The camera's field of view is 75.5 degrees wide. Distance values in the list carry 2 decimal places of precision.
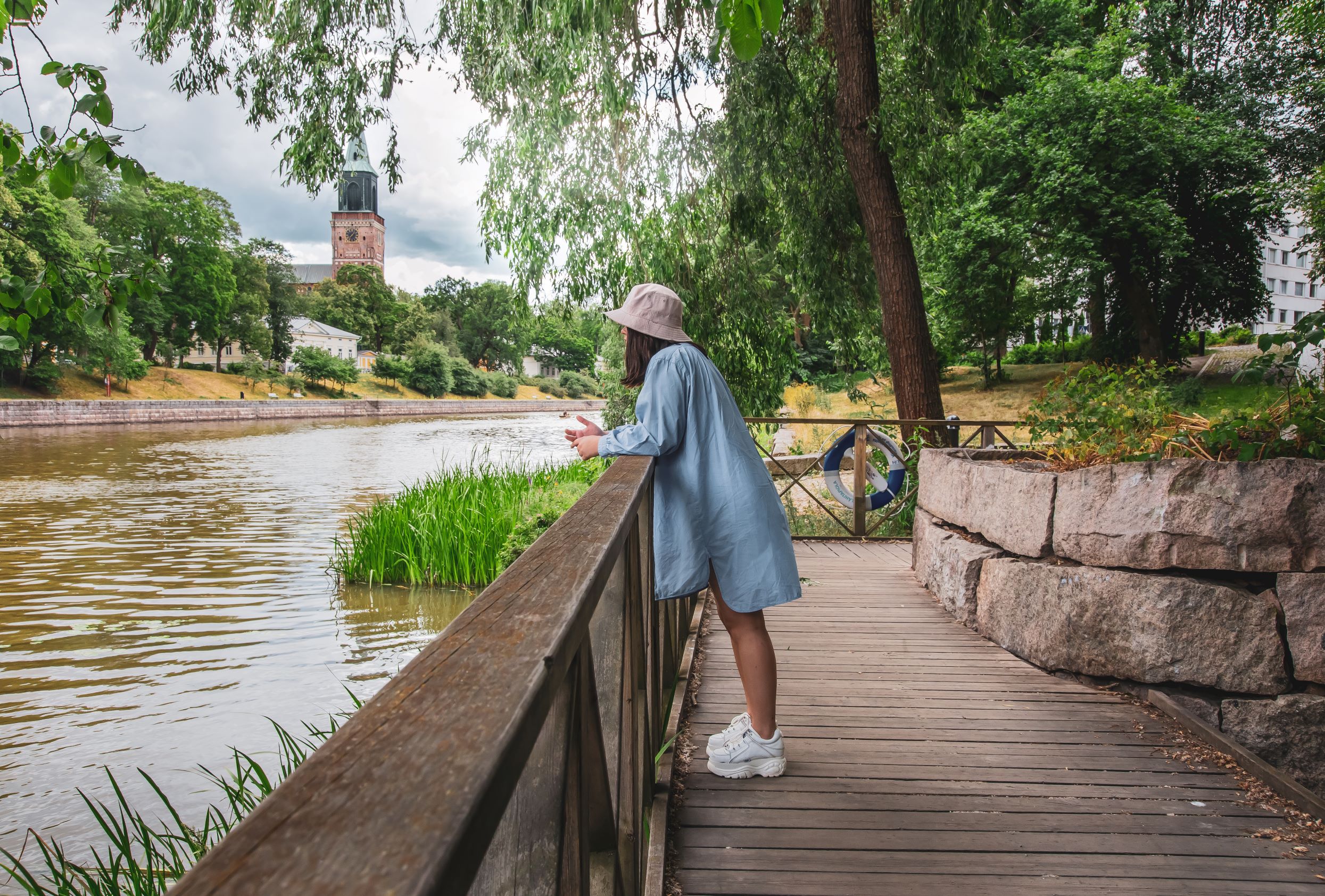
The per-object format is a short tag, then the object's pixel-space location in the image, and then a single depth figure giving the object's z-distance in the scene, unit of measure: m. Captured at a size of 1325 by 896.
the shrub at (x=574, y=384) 89.38
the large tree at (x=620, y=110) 7.83
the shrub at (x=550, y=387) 89.19
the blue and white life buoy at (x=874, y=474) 7.99
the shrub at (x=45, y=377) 36.69
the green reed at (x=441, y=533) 9.18
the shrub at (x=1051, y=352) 32.09
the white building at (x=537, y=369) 111.05
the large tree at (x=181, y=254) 45.09
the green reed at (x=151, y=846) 3.00
